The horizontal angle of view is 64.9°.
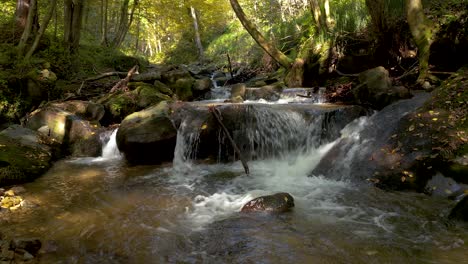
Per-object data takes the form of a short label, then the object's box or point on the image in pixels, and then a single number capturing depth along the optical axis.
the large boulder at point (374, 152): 5.56
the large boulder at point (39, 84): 10.30
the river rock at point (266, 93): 10.82
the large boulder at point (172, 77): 13.57
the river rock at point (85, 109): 9.87
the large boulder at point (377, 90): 7.67
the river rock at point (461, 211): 4.06
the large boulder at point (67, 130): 8.91
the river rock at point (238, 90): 11.08
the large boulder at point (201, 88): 12.75
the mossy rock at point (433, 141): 5.13
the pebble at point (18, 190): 5.73
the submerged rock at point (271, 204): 4.75
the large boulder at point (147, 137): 7.77
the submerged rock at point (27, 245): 3.55
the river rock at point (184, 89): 12.70
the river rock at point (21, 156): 6.30
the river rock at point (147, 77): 13.11
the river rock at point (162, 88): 12.06
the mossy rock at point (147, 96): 10.41
